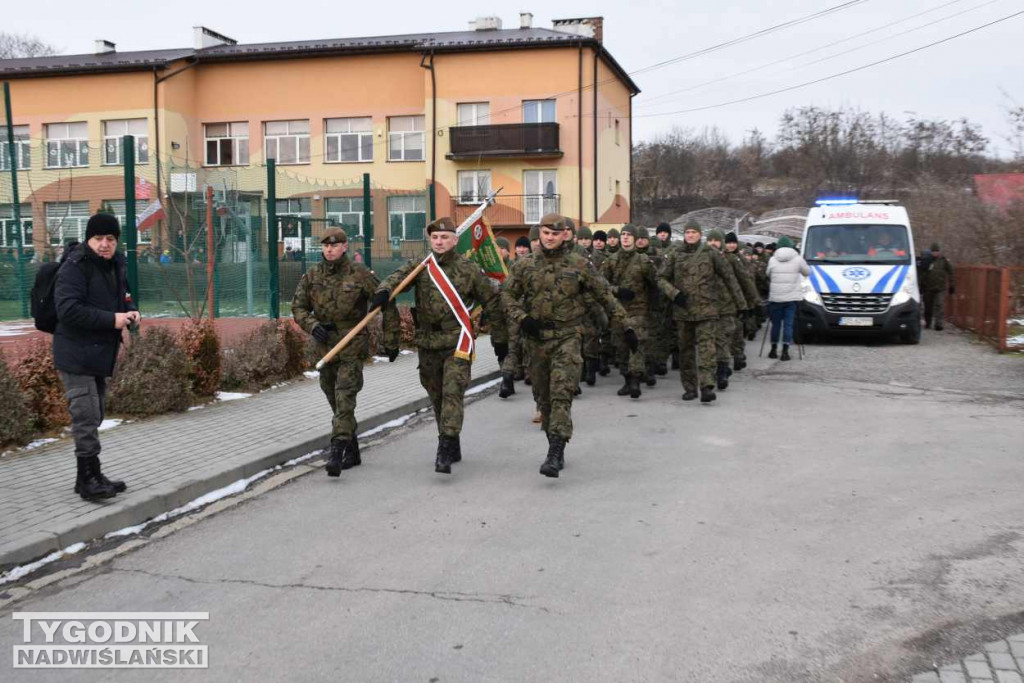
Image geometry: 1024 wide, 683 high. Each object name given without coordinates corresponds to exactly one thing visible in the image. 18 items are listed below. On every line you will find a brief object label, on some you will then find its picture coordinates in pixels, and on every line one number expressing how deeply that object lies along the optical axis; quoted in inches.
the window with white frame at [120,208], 403.2
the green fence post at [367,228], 647.8
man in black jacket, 235.8
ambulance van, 653.3
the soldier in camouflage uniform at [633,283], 447.5
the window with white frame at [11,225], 553.6
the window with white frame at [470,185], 1441.4
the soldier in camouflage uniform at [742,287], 494.3
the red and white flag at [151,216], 452.8
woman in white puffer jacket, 578.6
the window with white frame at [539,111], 1451.8
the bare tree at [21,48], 2397.9
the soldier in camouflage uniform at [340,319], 297.1
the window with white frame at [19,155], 542.3
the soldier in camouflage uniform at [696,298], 420.2
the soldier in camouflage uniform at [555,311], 295.3
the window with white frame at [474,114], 1472.7
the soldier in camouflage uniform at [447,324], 293.3
